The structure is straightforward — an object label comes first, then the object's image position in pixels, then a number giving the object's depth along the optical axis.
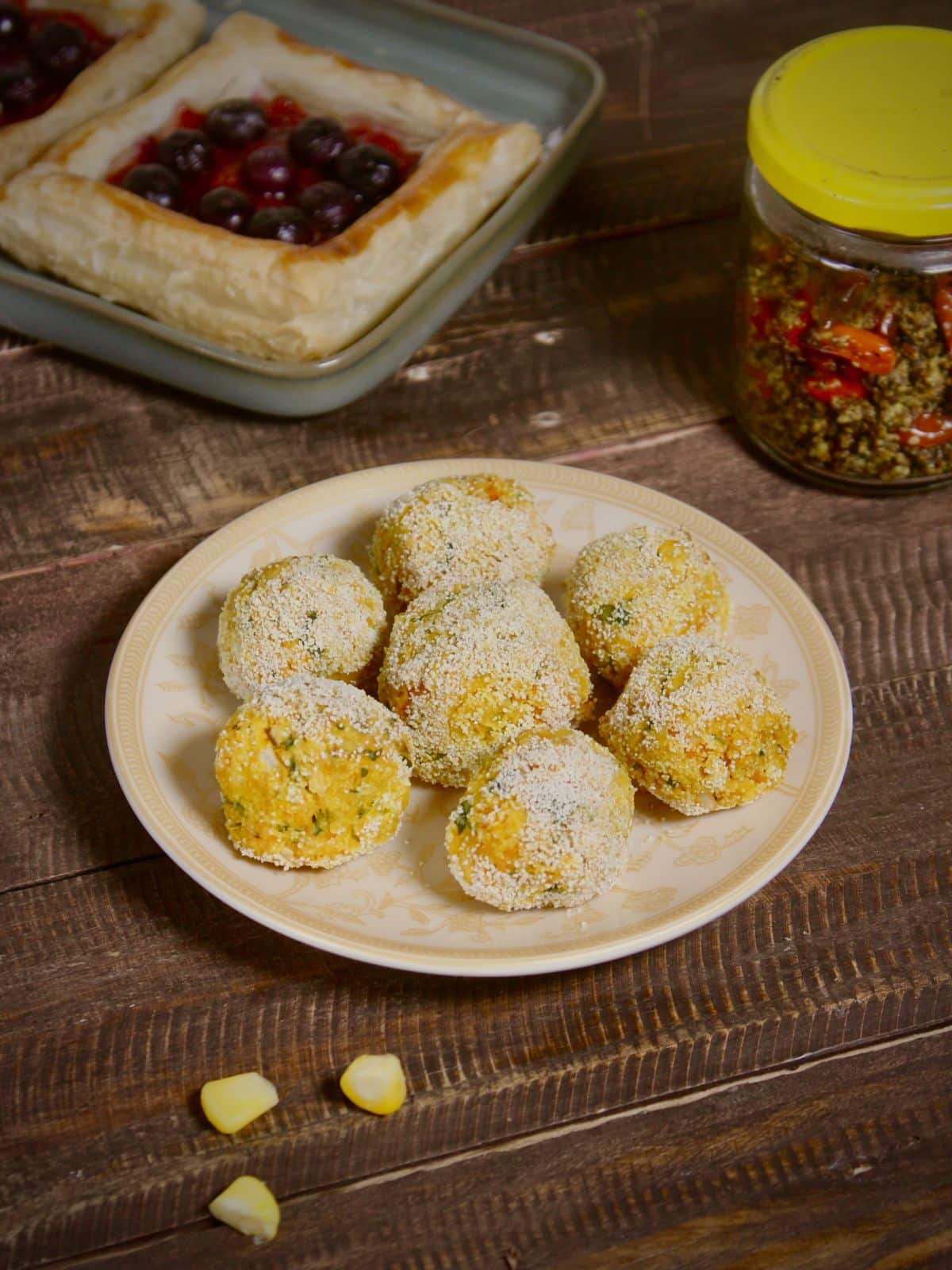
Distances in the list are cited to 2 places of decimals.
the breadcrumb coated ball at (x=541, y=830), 0.54
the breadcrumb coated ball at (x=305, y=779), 0.55
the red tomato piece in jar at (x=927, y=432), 0.66
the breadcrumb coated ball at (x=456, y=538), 0.61
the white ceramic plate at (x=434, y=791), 0.54
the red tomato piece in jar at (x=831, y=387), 0.65
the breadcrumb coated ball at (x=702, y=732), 0.56
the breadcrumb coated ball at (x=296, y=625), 0.59
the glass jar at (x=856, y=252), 0.61
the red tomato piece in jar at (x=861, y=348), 0.64
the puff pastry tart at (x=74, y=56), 0.79
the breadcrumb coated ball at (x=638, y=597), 0.59
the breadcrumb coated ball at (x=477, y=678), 0.57
